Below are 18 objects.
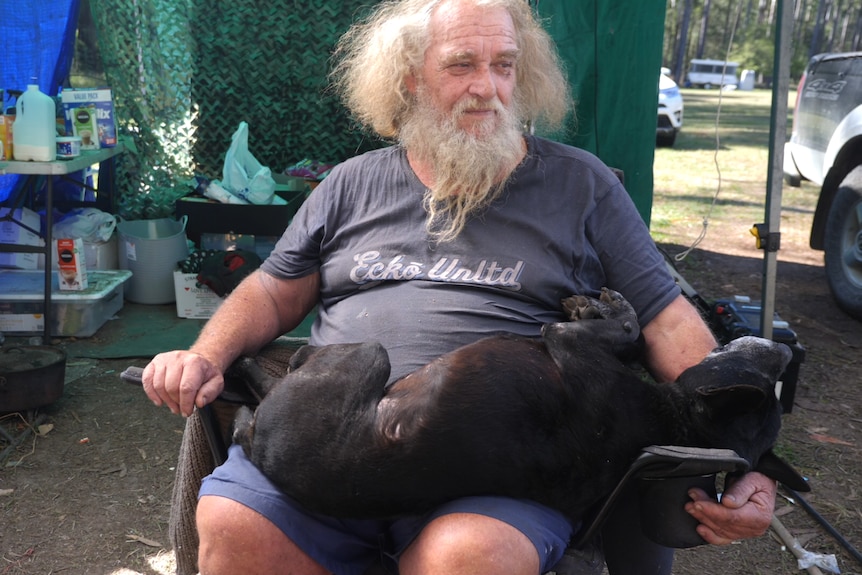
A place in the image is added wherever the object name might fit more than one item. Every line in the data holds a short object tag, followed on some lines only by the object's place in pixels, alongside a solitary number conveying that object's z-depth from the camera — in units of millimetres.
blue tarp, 4527
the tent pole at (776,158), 3025
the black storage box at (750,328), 3506
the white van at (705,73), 33525
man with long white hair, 1718
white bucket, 4711
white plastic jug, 3855
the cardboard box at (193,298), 4586
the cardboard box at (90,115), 4395
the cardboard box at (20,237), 4461
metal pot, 3355
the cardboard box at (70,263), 4238
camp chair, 1607
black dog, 1645
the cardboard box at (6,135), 3807
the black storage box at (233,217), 4617
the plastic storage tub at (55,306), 4234
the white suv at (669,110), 12797
